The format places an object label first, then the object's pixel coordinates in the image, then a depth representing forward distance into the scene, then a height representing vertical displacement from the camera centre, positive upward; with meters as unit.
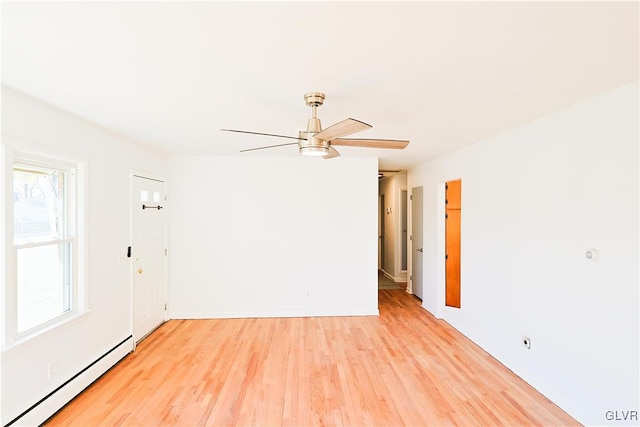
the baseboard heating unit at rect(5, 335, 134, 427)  2.20 -1.49
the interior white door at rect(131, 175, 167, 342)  3.74 -0.55
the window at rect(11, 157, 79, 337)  2.23 -0.24
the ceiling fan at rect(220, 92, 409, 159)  1.91 +0.55
